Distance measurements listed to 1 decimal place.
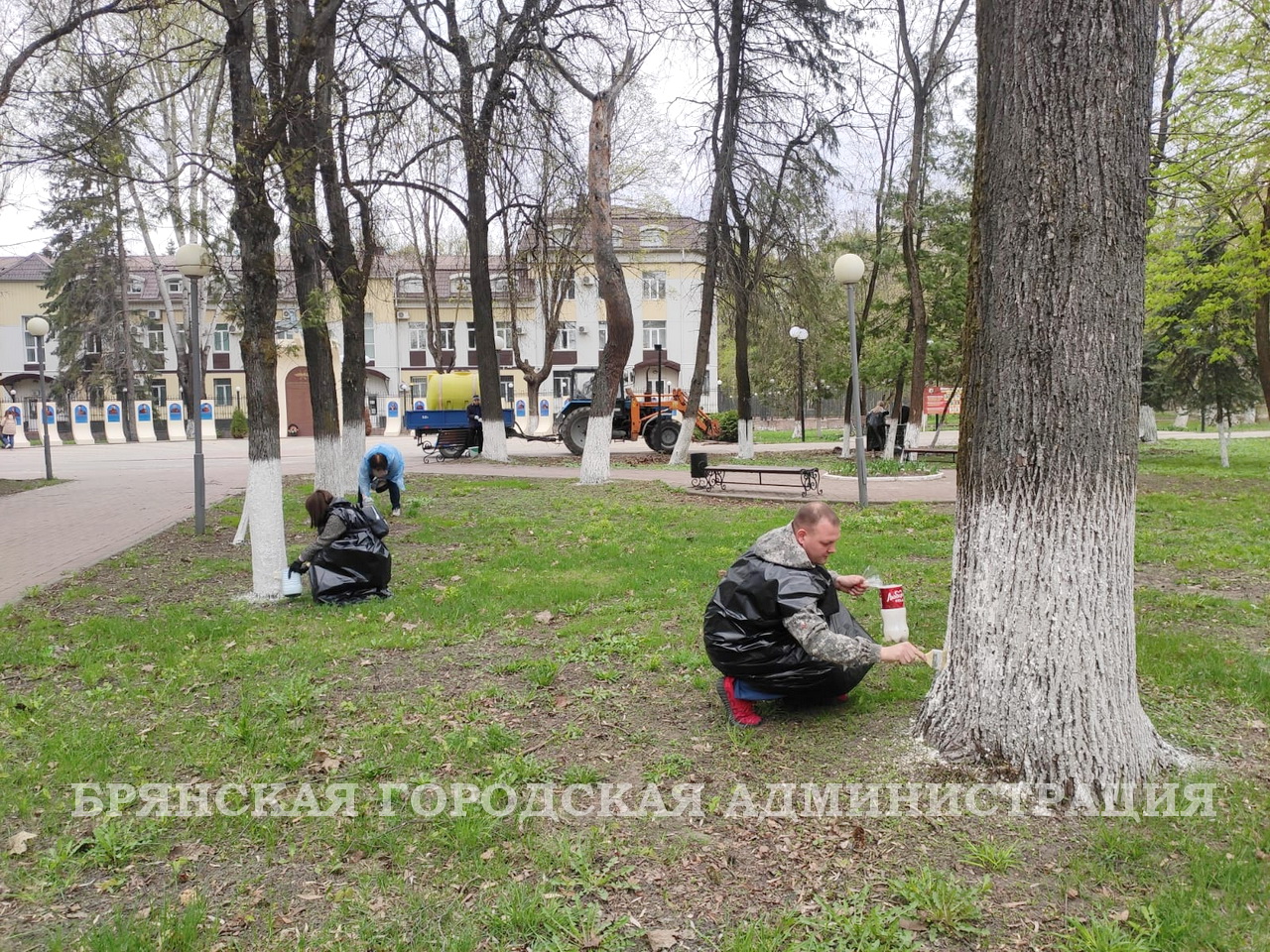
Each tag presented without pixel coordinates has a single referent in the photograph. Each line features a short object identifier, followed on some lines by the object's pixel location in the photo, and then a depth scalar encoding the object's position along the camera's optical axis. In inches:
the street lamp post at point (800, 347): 825.5
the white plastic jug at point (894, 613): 145.0
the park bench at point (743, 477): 483.5
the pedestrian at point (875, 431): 838.5
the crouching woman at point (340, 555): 255.6
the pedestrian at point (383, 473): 382.9
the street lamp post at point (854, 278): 430.3
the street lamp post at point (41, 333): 621.2
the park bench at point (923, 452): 704.2
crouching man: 137.8
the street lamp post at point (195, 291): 352.8
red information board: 1201.4
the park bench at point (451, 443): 871.7
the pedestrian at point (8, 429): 1264.8
